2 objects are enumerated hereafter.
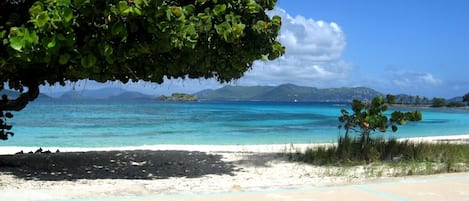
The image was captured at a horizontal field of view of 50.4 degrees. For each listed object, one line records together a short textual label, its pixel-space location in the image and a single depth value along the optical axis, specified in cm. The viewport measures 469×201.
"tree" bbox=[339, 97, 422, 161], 1177
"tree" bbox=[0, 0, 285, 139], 668
